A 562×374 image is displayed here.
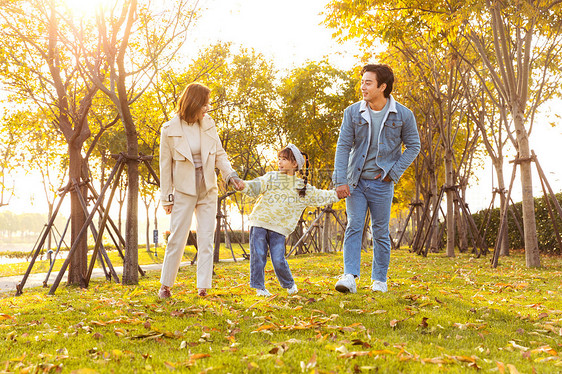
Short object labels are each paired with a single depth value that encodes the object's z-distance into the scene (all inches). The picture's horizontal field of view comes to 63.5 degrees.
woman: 191.2
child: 201.9
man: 193.6
